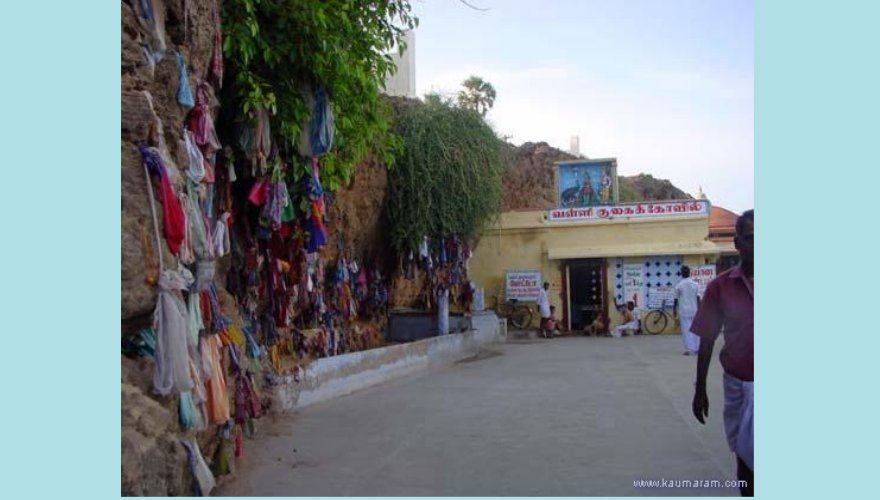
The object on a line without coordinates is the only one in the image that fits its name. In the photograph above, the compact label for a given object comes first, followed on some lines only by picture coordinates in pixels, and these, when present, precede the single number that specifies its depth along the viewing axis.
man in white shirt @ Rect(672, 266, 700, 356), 13.38
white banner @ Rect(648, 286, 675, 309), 20.72
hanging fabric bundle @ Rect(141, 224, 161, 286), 4.54
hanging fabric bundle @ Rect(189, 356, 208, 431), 5.00
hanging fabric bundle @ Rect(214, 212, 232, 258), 6.70
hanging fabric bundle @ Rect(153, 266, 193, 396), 4.54
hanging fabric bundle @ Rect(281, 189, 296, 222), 8.29
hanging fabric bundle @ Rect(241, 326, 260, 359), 7.62
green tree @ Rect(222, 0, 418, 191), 6.98
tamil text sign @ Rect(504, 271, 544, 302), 21.72
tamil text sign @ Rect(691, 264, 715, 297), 20.37
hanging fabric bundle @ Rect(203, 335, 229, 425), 5.40
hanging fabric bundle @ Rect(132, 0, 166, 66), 5.04
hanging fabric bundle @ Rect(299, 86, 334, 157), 7.88
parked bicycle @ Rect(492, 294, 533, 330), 21.64
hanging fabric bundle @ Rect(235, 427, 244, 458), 6.16
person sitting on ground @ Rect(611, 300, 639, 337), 20.11
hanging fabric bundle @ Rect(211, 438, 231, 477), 5.51
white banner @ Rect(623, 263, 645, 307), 20.92
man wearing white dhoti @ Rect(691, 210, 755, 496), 4.26
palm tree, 35.12
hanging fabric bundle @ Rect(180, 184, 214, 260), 5.37
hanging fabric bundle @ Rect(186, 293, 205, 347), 5.25
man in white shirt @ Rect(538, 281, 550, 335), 20.12
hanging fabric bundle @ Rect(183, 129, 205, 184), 5.58
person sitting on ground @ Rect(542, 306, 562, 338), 20.28
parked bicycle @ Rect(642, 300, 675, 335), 20.47
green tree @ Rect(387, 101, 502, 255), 15.45
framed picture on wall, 22.23
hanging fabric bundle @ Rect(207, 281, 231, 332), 5.91
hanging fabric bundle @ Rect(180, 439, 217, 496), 4.75
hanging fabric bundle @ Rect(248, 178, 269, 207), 7.79
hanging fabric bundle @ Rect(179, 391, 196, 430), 4.87
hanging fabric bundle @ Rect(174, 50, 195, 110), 5.42
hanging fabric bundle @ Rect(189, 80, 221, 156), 5.92
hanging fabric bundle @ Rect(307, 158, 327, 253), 8.56
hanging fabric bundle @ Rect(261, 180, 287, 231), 7.95
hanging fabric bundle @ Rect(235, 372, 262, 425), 6.57
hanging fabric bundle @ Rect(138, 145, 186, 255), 4.71
